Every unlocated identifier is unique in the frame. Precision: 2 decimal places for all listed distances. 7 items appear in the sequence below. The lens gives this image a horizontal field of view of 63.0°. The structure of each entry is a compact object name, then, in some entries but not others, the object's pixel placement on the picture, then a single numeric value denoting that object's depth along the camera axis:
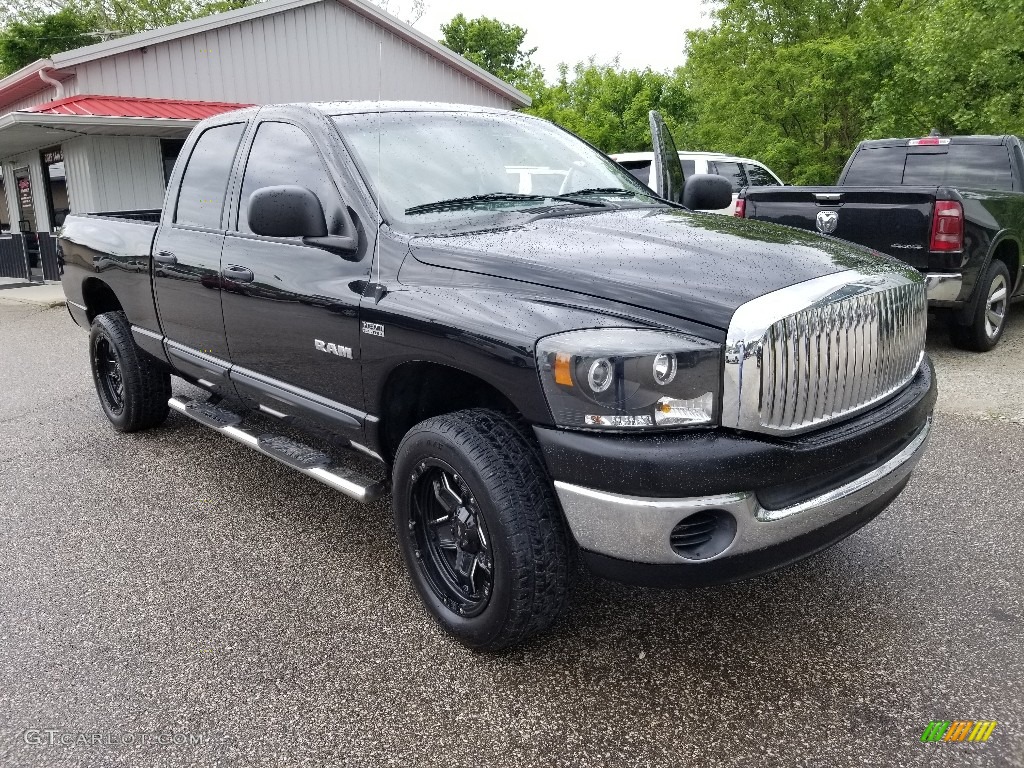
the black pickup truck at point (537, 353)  2.39
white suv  11.09
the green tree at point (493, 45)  47.44
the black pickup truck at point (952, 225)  6.42
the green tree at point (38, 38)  30.38
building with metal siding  14.29
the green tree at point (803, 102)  17.53
